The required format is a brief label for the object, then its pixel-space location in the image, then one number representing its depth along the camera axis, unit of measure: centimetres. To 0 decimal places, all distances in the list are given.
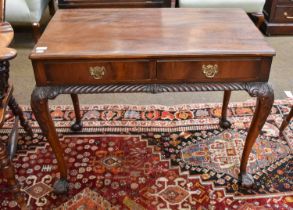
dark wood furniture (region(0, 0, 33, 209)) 142
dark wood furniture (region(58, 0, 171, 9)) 310
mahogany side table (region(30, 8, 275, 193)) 145
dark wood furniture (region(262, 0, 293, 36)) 339
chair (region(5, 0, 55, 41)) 307
